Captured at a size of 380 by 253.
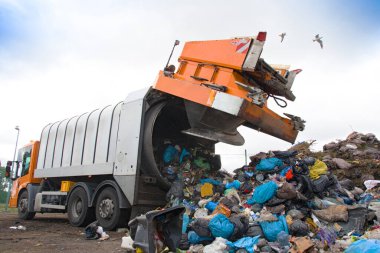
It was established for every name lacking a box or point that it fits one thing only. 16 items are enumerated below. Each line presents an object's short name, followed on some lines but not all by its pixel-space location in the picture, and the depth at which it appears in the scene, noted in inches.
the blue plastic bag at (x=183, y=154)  262.8
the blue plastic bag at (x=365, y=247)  121.6
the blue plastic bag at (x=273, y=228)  166.1
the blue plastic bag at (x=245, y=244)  154.2
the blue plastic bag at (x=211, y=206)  202.4
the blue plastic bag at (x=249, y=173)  232.8
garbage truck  207.3
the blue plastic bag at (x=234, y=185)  224.4
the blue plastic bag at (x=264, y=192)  190.9
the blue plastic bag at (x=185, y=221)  185.9
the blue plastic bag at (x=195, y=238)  168.2
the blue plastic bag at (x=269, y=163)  228.4
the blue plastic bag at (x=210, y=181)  239.4
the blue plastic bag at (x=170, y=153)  258.5
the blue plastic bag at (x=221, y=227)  161.0
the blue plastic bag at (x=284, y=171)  218.5
